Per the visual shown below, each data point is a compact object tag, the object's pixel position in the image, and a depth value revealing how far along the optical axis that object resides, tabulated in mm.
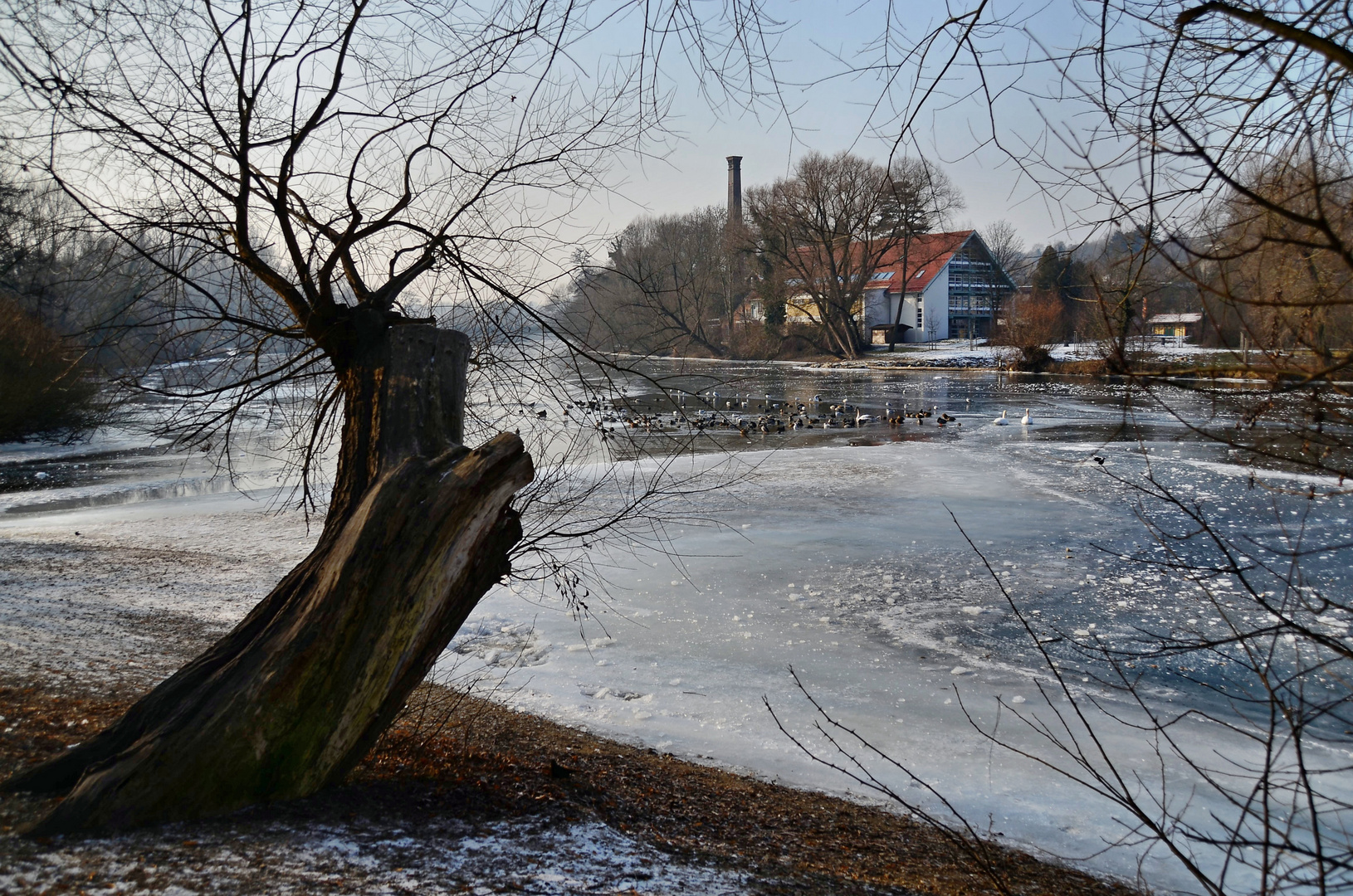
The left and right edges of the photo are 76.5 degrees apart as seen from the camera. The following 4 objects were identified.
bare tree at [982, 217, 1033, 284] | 60719
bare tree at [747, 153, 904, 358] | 43469
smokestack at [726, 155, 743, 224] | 52406
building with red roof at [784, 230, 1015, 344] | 61500
